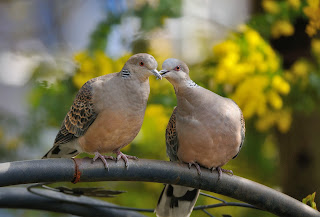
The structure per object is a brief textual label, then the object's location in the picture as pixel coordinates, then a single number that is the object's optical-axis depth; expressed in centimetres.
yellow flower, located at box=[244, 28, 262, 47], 569
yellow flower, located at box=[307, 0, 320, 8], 554
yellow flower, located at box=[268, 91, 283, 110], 568
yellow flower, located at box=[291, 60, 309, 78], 581
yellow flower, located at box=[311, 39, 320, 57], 577
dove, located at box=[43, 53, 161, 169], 537
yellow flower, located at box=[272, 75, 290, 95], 566
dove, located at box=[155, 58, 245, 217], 540
